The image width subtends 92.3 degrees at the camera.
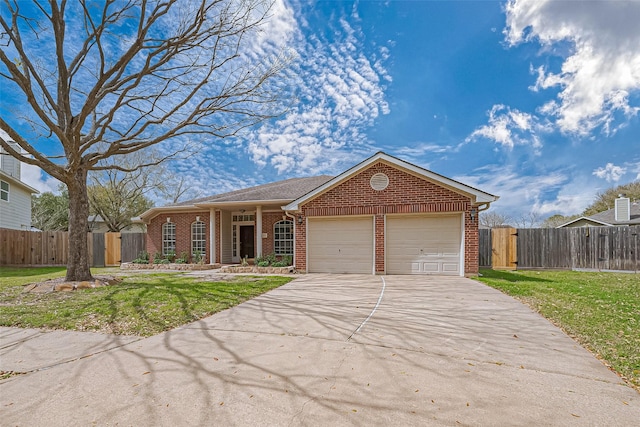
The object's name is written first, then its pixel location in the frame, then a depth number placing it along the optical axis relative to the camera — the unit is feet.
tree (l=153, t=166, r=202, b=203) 90.89
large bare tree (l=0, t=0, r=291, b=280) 26.61
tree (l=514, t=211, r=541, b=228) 129.90
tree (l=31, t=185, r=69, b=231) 102.83
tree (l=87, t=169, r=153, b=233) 85.30
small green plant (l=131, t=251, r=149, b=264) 49.34
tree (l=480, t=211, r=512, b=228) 131.85
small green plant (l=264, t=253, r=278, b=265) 42.45
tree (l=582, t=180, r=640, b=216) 97.56
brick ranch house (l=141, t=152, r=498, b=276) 33.76
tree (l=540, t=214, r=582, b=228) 121.49
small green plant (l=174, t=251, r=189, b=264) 47.96
